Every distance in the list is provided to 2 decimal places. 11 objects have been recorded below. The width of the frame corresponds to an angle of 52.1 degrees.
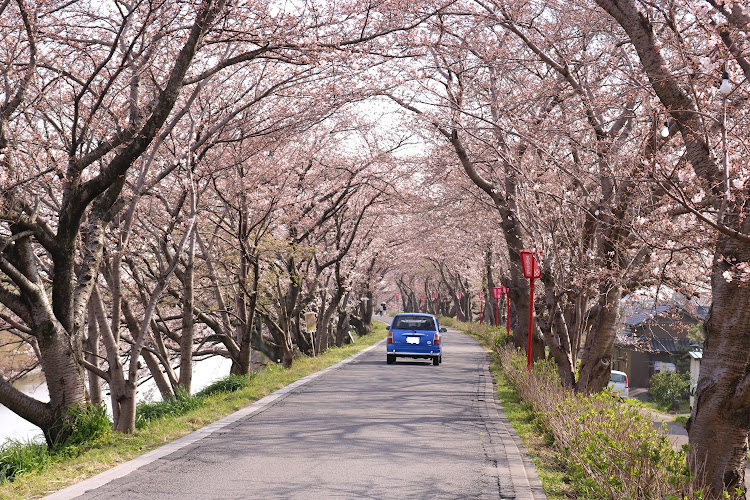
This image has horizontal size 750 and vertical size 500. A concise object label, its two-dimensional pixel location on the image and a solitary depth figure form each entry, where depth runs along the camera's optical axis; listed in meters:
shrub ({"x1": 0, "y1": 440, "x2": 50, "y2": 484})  8.33
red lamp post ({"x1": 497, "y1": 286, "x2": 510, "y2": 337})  30.02
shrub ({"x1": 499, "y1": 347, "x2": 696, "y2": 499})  6.17
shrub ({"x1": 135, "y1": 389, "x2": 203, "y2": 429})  13.71
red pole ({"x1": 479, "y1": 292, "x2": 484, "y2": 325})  52.97
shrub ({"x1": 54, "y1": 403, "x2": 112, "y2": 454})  9.67
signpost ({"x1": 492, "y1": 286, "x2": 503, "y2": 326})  40.94
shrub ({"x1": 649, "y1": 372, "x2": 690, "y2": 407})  40.91
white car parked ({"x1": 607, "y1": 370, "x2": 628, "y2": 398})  35.87
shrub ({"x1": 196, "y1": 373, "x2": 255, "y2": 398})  17.05
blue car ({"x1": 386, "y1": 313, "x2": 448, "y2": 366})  24.67
